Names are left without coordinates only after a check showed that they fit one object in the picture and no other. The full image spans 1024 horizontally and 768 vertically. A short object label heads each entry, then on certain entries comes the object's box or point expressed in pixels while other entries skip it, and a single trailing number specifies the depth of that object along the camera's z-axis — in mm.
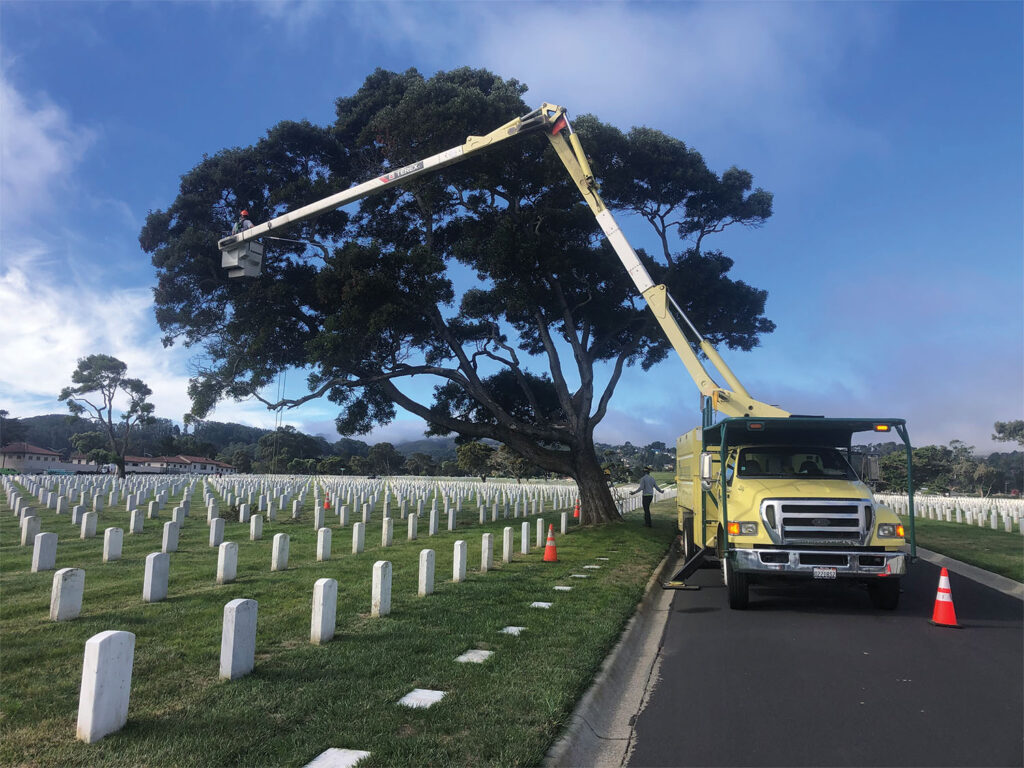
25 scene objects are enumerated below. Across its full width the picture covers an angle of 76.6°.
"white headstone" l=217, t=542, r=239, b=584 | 9250
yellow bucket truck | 8281
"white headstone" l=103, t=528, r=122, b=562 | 11156
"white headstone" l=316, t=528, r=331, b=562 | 12078
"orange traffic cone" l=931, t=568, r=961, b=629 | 7762
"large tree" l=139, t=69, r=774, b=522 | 18812
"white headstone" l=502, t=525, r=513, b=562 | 12227
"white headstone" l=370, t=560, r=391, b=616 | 7316
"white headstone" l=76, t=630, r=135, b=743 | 3840
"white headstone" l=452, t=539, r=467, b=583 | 9828
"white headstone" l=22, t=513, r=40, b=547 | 13031
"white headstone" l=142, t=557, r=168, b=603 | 7840
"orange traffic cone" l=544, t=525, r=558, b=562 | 12492
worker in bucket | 18344
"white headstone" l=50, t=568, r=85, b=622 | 6766
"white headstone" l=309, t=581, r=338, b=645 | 6090
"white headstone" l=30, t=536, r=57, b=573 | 10086
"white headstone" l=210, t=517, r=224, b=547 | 13414
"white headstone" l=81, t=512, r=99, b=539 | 14359
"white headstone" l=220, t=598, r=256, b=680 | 4949
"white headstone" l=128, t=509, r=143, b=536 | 15695
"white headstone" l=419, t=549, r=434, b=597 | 8664
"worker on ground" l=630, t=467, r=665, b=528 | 20969
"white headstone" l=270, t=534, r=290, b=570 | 10719
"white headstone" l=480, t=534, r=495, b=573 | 11023
